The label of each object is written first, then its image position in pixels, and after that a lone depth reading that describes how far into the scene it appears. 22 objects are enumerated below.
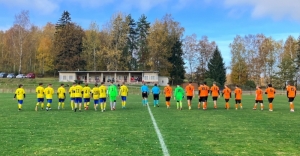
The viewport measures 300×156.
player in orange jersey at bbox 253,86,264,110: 20.83
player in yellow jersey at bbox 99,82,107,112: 19.28
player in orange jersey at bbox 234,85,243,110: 20.99
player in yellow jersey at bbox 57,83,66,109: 20.48
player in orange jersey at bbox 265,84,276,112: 20.16
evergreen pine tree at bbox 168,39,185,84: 76.94
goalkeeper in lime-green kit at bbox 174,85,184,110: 20.62
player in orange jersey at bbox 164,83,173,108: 21.67
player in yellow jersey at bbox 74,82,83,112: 19.25
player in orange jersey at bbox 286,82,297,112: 19.75
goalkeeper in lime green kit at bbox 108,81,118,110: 19.94
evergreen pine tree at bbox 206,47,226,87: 73.54
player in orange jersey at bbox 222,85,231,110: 20.98
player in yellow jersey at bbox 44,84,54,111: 19.95
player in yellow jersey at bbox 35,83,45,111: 20.09
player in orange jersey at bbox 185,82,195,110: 20.47
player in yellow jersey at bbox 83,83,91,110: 19.66
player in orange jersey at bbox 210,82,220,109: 21.06
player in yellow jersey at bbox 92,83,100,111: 19.24
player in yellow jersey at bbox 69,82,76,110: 19.58
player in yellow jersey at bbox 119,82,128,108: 21.11
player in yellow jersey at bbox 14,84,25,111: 19.62
